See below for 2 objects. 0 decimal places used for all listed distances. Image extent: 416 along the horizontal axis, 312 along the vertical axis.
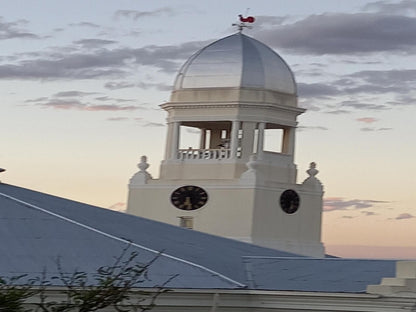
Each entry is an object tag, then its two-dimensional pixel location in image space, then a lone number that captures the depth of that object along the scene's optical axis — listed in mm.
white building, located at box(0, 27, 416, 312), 44281
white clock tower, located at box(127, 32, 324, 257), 79188
